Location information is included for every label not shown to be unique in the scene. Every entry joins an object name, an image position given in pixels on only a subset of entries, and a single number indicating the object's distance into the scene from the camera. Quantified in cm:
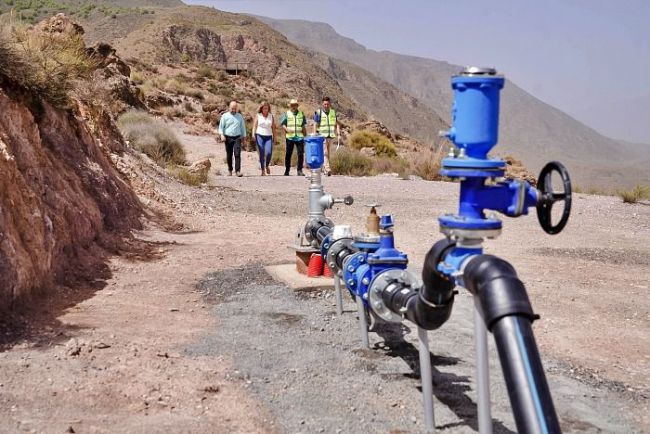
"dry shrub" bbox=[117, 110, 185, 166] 1434
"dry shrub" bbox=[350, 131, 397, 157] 2353
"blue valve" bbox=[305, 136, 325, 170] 509
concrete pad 531
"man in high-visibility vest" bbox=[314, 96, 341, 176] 1365
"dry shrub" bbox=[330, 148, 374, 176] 1698
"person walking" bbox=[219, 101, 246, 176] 1350
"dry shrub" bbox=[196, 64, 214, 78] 3883
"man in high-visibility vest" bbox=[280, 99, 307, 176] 1341
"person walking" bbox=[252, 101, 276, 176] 1367
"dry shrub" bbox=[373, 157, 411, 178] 1719
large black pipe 166
